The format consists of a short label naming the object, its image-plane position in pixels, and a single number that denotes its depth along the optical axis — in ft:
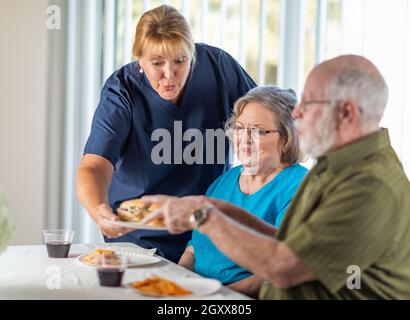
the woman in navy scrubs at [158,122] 8.86
